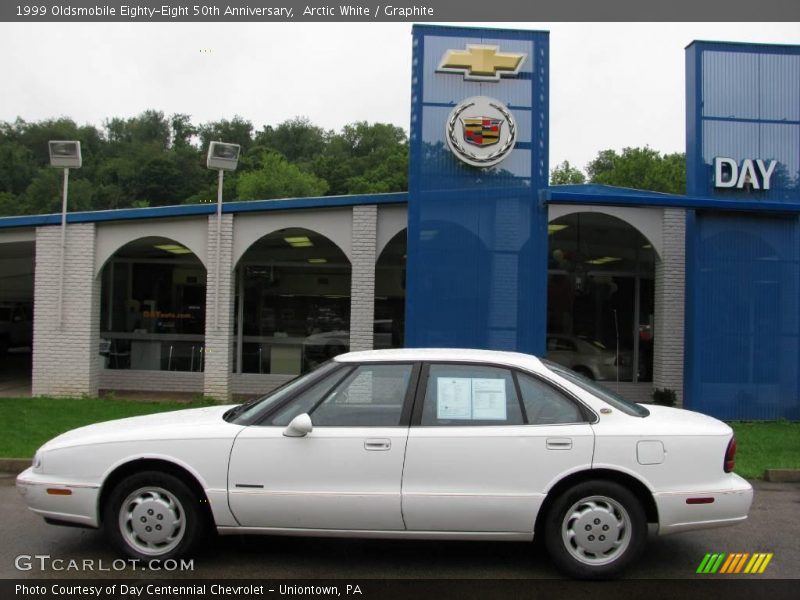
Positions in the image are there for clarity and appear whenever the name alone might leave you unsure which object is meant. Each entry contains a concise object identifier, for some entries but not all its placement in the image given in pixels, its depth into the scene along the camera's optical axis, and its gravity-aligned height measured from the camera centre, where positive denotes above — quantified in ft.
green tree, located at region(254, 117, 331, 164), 305.94 +71.70
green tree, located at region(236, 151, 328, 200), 241.35 +43.26
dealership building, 39.42 +4.58
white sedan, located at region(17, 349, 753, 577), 16.10 -3.35
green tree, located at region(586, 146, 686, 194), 234.17 +47.44
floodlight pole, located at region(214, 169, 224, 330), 43.40 +4.27
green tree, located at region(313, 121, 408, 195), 249.55 +57.14
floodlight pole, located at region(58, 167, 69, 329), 43.86 +1.77
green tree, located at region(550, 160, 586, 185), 287.30 +56.37
